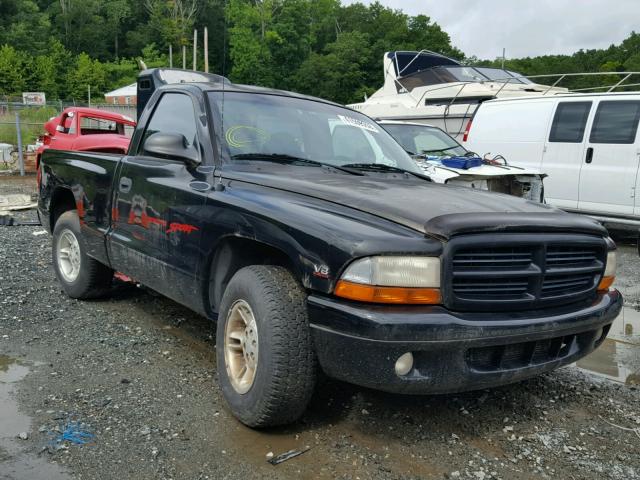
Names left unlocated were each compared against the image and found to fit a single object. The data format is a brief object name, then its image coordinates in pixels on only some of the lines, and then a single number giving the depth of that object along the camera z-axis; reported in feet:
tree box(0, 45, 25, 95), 164.04
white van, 27.58
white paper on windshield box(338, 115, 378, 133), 13.73
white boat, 43.62
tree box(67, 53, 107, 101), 189.57
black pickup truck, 8.20
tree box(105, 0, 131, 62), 263.90
